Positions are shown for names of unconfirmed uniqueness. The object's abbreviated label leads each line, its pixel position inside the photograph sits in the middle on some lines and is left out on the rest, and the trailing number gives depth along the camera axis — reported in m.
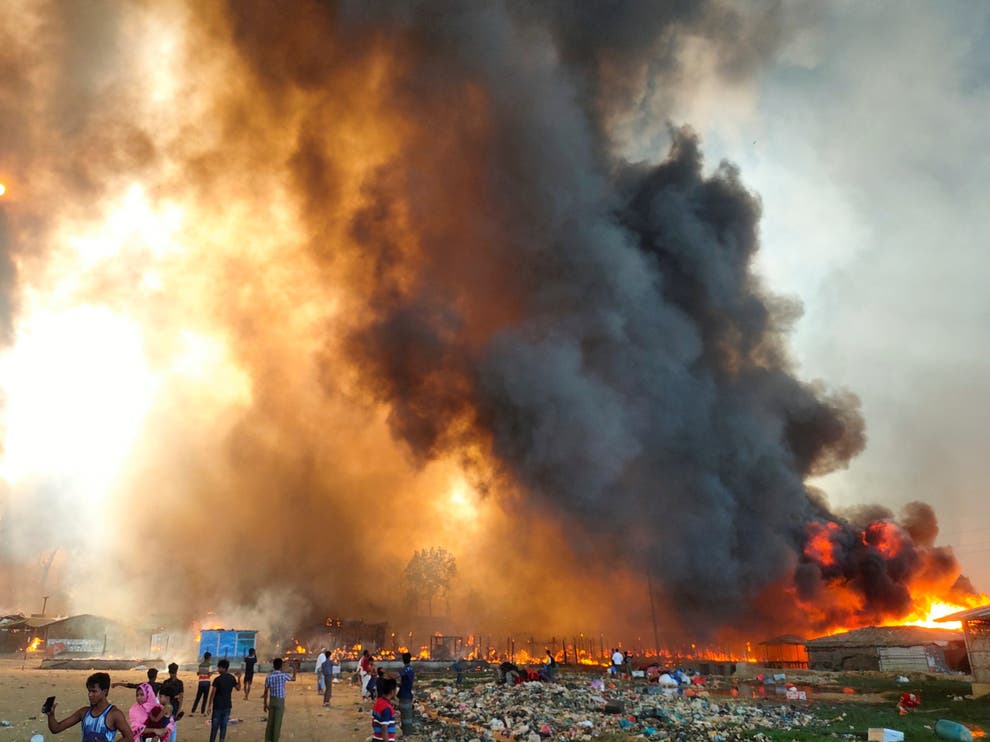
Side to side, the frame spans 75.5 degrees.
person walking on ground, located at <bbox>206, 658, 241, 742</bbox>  14.30
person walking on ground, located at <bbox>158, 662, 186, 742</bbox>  11.12
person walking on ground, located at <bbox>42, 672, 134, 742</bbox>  7.85
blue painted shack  43.88
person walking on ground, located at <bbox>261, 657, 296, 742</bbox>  14.70
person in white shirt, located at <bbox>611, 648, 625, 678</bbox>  36.99
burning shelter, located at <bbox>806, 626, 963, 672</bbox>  45.00
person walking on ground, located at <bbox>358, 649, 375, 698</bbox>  23.05
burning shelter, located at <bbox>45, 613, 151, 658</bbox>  57.23
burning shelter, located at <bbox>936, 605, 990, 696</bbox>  31.20
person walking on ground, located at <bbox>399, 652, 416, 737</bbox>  17.77
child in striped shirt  10.95
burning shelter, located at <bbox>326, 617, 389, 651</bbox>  65.71
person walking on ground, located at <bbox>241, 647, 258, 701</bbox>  21.14
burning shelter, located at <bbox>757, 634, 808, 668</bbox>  52.91
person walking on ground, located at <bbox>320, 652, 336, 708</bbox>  22.56
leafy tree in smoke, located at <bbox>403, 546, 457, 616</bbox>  81.38
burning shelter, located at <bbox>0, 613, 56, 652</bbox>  59.88
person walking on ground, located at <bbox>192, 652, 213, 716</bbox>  19.59
